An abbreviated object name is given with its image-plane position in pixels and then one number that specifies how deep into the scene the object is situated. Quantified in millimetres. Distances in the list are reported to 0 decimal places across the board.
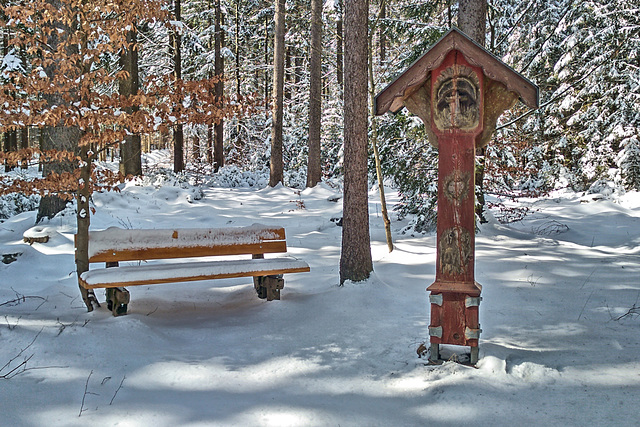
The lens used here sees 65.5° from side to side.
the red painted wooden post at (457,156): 4312
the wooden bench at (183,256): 5414
